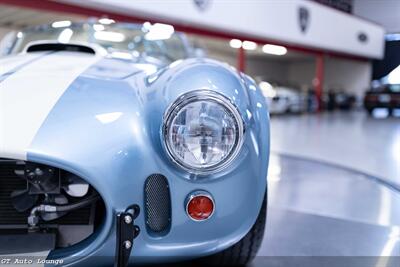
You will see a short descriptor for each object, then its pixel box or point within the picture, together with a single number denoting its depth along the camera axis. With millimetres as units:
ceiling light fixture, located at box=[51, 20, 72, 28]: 2092
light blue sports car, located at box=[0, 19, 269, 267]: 842
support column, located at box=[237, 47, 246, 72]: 9266
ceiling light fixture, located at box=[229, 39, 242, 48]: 8252
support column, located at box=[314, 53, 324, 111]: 11422
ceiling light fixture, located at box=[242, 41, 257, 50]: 8798
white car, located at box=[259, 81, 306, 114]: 8820
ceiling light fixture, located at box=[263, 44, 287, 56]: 11309
